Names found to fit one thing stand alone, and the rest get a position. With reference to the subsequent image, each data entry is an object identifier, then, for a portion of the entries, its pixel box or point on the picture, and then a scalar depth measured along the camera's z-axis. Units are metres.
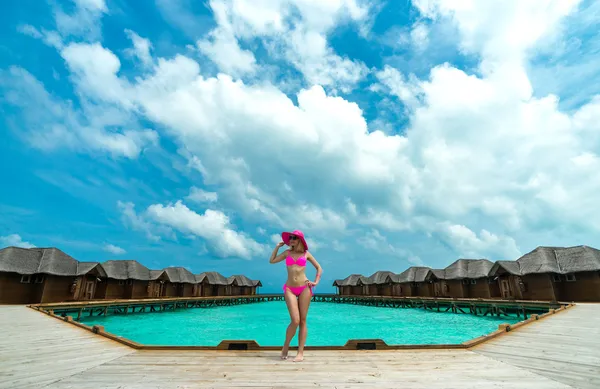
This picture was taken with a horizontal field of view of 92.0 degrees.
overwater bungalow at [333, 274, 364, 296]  60.06
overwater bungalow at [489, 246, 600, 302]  24.97
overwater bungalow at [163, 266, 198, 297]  42.78
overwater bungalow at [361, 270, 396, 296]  50.09
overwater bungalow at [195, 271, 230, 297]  49.99
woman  5.03
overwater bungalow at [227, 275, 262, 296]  60.47
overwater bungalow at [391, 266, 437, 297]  42.56
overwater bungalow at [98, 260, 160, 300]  34.70
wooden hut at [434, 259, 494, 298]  35.50
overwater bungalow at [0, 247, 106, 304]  24.25
